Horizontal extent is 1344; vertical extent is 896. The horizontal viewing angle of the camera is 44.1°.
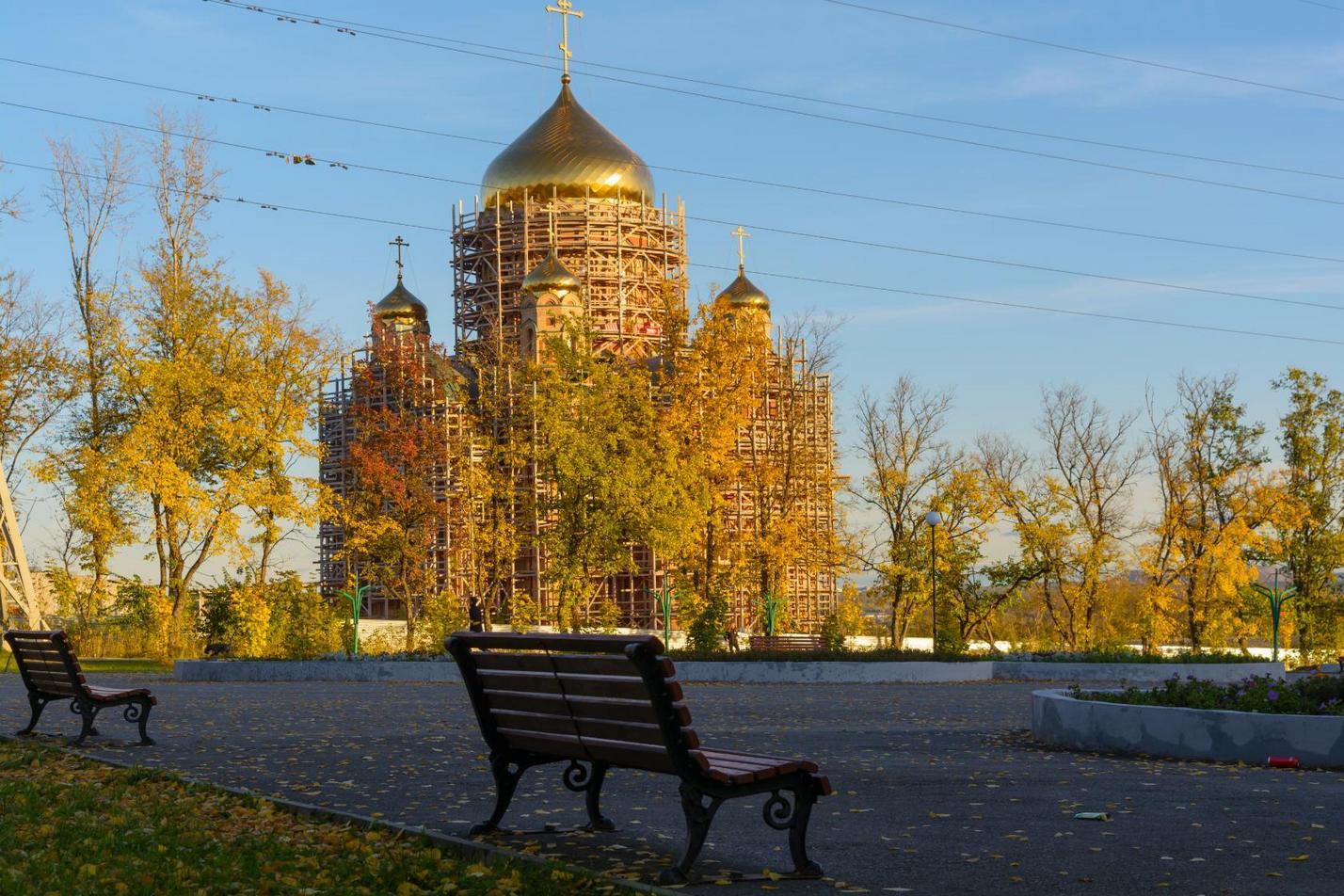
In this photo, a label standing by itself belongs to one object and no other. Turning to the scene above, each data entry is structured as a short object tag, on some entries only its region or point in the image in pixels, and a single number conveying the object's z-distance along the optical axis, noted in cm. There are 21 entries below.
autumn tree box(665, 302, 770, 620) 4622
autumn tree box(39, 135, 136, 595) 4250
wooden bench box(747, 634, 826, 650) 3691
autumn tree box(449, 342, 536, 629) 4712
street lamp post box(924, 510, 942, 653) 3306
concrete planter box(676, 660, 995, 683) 3025
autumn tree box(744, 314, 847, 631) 4734
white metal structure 3186
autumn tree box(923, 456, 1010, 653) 4734
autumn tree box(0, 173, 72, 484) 4653
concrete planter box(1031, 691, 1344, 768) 1238
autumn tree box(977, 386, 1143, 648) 4728
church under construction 5184
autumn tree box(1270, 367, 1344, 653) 4809
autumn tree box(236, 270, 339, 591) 4309
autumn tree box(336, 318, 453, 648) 4947
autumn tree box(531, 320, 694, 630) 4341
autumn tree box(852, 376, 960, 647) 4797
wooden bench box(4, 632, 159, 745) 1443
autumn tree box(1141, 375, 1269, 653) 4756
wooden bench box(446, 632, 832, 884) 745
